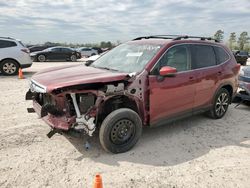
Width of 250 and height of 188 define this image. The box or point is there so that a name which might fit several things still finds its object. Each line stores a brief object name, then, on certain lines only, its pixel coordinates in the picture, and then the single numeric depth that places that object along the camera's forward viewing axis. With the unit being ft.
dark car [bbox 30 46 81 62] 54.93
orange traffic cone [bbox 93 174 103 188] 6.66
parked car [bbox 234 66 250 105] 16.20
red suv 9.24
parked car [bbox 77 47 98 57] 80.69
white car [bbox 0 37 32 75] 28.97
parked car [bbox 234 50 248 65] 58.14
